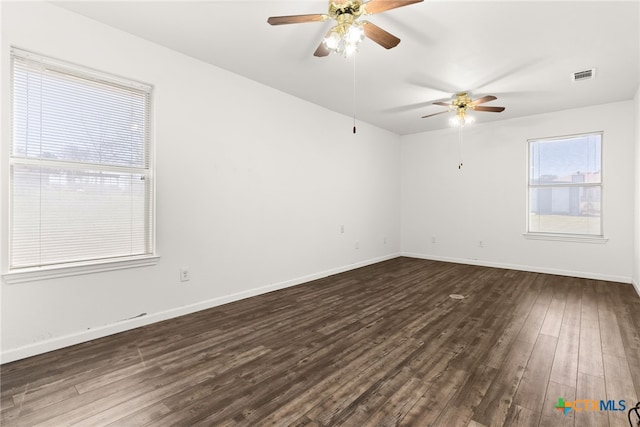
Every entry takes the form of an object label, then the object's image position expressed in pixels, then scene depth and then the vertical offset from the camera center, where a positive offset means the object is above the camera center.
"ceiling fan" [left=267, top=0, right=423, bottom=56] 2.02 +1.36
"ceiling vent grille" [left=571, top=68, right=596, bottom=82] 3.44 +1.66
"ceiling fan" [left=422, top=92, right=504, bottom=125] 4.10 +1.53
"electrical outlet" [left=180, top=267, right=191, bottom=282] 3.12 -0.67
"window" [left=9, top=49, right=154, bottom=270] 2.29 +0.38
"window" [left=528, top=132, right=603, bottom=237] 4.79 +0.47
